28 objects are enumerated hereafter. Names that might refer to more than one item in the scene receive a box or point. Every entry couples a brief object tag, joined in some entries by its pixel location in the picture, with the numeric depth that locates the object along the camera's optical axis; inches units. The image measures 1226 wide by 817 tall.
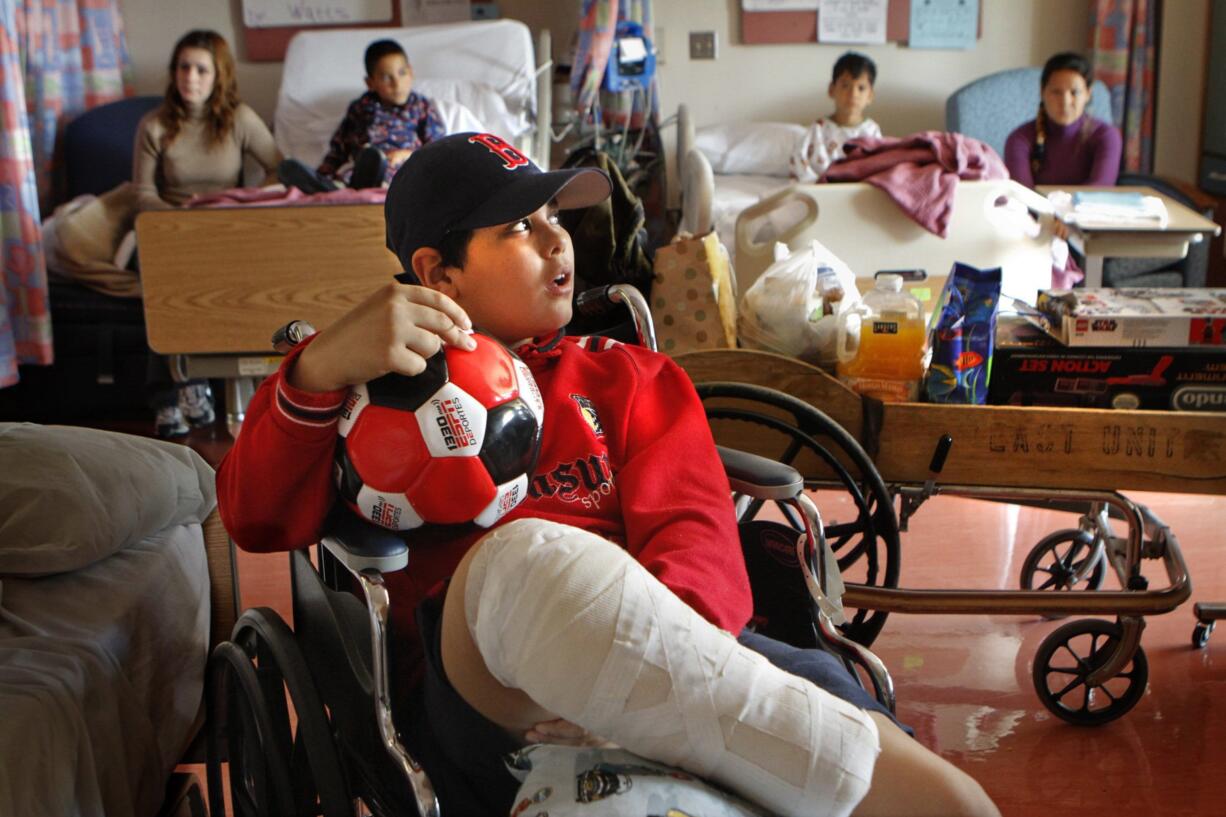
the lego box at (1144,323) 69.5
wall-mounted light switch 185.6
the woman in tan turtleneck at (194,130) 150.9
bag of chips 69.2
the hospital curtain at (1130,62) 176.4
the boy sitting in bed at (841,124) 166.9
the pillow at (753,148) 177.3
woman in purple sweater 153.2
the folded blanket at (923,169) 109.9
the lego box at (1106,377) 70.0
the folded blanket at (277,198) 122.8
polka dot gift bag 79.4
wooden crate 68.6
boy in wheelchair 35.0
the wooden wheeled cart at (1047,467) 69.1
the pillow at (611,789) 34.5
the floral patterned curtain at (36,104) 131.5
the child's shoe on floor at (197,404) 144.4
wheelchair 41.8
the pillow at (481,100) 160.4
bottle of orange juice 72.2
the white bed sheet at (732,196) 155.5
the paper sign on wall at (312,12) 181.0
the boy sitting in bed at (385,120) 149.2
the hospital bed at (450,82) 162.1
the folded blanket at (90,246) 141.6
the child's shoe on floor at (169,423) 141.3
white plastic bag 75.8
